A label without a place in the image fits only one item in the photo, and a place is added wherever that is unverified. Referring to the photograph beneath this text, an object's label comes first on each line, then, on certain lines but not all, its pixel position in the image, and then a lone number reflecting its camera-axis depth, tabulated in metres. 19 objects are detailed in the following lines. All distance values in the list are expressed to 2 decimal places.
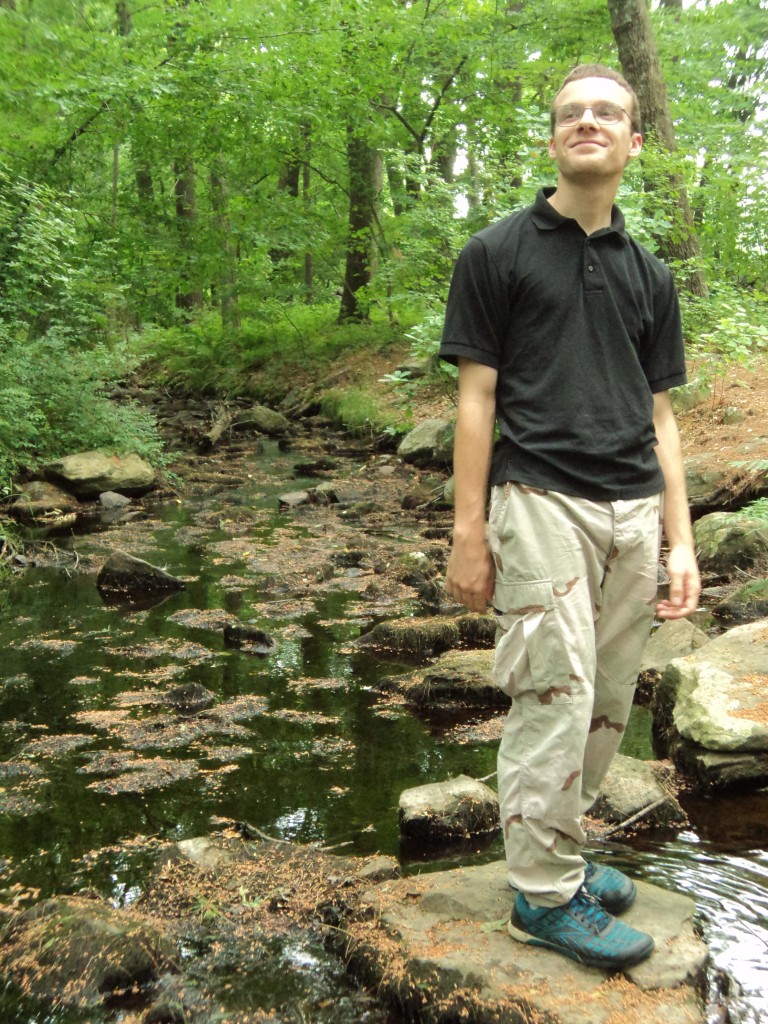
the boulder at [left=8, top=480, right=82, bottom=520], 10.81
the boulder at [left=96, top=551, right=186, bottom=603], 7.96
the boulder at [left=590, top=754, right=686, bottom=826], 3.85
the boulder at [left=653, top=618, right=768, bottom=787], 4.15
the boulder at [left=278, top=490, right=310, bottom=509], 11.61
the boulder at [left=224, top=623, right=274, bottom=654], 6.41
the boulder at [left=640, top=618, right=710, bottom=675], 5.60
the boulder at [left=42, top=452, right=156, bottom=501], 11.80
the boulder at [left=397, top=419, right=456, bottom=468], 13.22
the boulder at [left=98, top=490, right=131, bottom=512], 11.82
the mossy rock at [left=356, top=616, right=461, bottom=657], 6.39
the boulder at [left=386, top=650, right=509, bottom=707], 5.38
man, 2.53
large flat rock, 2.45
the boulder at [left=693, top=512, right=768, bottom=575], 7.55
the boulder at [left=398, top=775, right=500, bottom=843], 3.78
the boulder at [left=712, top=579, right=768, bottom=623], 6.66
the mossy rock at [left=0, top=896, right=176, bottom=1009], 2.78
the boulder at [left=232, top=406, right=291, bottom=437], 18.09
